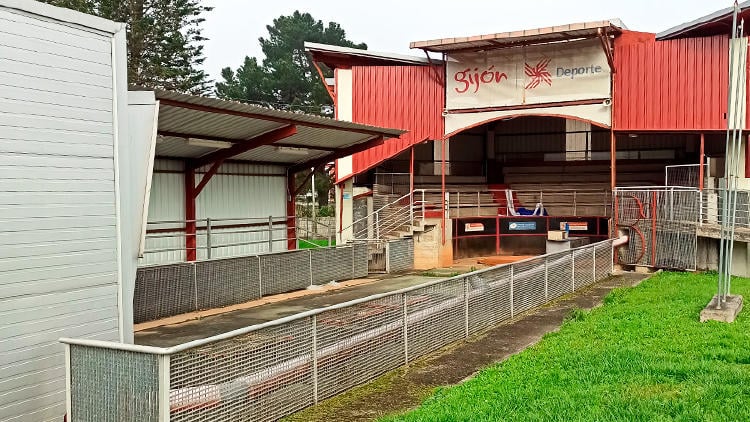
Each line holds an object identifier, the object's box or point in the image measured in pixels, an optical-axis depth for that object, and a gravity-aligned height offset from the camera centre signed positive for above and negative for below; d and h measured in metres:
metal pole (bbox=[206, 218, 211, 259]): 18.06 -1.12
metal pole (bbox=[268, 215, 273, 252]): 20.47 -1.16
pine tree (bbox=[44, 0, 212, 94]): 52.00 +11.33
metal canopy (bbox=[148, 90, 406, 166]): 14.55 +1.44
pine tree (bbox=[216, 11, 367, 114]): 73.81 +12.24
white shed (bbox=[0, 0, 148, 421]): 7.42 -0.05
